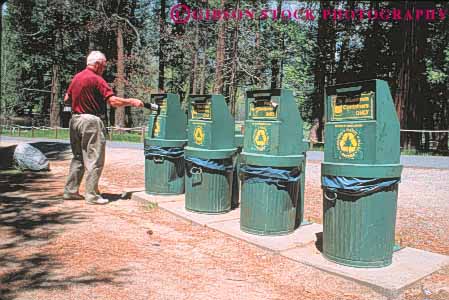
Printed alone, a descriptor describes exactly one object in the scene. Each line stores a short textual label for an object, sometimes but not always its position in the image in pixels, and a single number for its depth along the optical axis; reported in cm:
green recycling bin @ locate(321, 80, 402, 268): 378
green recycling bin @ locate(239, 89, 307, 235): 470
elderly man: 596
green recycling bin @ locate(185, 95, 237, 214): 567
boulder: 905
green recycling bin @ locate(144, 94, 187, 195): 666
